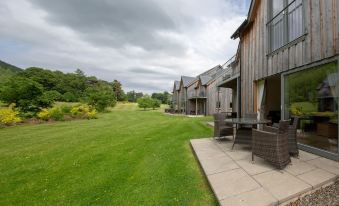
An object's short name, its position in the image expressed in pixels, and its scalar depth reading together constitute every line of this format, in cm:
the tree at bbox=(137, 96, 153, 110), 4197
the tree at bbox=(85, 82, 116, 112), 2728
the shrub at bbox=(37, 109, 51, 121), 1448
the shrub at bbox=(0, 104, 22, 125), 1155
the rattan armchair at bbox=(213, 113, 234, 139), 554
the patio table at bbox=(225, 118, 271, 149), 463
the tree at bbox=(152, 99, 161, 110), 4426
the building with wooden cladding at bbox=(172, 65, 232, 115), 2128
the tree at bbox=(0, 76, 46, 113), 1432
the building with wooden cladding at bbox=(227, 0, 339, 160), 366
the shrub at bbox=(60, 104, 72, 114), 1816
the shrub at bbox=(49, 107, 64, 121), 1538
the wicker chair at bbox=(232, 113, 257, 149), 462
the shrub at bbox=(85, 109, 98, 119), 1914
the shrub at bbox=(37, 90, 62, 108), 1527
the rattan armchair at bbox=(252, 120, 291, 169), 305
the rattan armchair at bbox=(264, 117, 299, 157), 370
